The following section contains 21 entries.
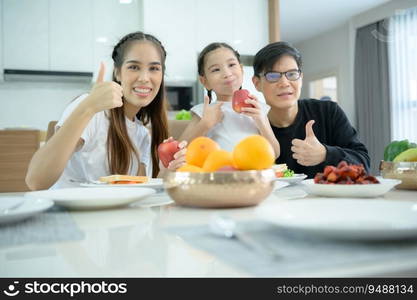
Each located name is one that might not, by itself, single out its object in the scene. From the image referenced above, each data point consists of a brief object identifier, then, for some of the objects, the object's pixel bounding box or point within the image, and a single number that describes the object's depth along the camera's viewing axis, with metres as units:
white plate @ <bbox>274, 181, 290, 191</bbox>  0.93
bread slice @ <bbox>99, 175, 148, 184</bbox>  1.05
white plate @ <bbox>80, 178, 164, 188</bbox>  0.96
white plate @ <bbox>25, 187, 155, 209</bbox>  0.70
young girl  2.03
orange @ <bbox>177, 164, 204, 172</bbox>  0.69
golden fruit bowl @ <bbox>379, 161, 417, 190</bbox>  0.96
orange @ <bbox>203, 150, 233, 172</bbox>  0.69
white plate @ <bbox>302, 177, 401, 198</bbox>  0.80
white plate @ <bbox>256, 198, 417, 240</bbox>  0.40
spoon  0.39
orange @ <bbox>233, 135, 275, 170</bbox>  0.67
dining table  0.35
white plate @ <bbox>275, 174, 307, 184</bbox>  1.07
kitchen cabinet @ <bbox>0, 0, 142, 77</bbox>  4.36
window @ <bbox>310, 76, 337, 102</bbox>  8.17
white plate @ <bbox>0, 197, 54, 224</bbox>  0.56
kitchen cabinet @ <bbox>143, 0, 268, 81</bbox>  4.69
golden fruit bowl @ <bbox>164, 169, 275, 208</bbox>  0.65
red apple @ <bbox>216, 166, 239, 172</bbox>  0.67
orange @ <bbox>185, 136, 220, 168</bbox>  0.76
